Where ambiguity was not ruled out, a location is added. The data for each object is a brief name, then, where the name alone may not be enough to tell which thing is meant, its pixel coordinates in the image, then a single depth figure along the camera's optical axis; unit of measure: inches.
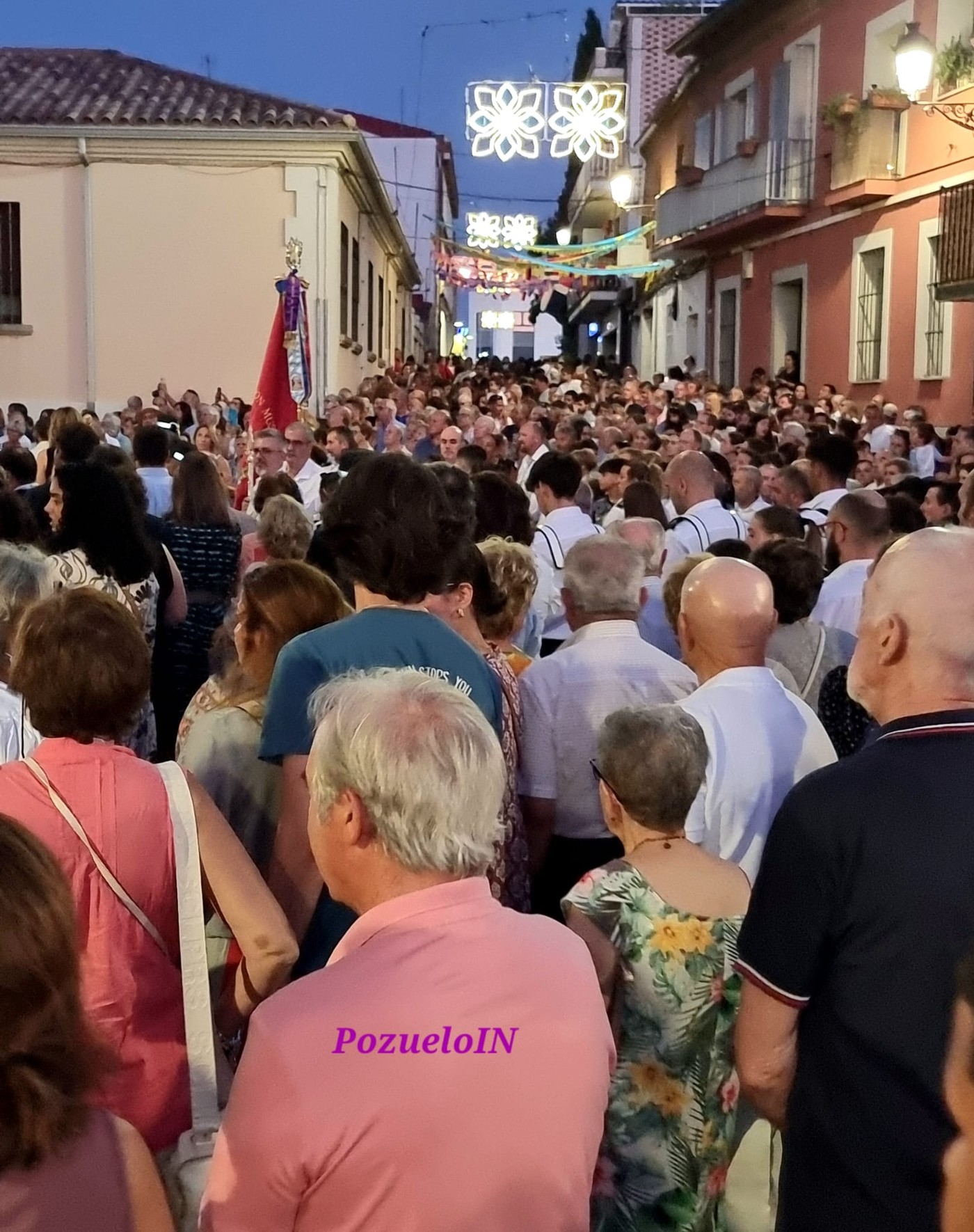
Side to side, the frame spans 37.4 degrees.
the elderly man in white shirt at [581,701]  161.3
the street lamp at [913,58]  547.8
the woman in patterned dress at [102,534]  180.9
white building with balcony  1473.9
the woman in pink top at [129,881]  98.1
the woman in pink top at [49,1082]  62.8
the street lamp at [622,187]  1160.2
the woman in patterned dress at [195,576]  222.2
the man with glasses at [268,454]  336.2
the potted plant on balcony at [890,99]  666.8
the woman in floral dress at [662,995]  114.9
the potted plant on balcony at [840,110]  709.3
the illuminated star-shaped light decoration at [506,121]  1064.8
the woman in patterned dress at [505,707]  139.6
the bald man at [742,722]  143.6
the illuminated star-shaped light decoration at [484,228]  1657.2
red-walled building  657.0
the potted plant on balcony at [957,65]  592.1
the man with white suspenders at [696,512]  260.5
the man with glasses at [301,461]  357.7
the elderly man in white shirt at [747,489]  321.1
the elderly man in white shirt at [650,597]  220.8
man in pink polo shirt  70.5
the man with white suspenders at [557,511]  256.4
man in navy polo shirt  87.4
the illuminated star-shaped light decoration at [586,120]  1095.6
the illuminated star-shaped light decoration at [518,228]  1872.5
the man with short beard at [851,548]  207.5
